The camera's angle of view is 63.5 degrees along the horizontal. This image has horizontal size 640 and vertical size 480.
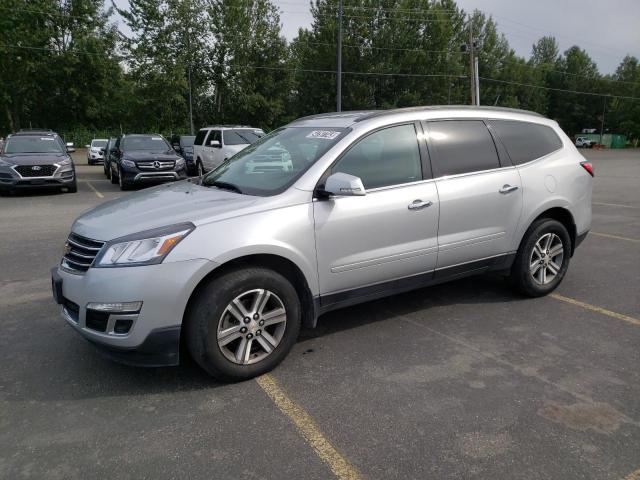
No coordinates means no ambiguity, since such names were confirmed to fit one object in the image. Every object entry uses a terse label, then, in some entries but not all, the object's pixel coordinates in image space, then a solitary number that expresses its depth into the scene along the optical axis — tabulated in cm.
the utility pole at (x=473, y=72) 3797
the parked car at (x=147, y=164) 1441
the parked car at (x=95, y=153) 2872
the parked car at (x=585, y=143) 6875
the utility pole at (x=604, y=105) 8048
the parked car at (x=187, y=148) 2025
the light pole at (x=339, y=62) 2349
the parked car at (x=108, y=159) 1824
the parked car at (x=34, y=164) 1315
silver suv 312
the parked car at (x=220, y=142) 1582
